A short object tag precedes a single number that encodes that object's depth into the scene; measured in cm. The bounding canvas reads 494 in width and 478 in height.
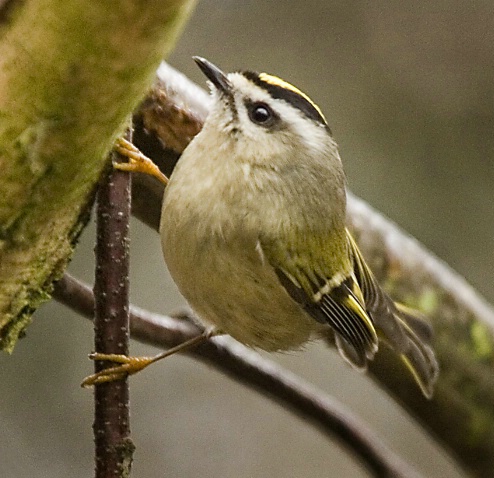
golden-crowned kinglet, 217
